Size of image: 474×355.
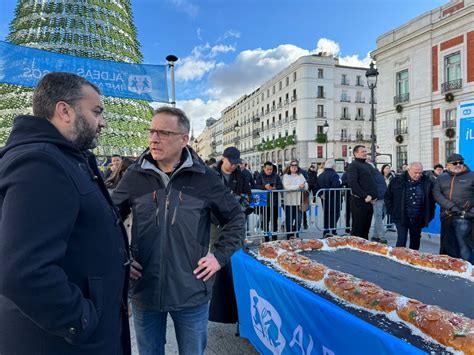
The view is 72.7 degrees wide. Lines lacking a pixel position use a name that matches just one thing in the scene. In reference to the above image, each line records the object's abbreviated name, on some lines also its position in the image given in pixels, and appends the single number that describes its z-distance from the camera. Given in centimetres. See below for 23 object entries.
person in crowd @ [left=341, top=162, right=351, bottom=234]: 779
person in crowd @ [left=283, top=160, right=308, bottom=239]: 716
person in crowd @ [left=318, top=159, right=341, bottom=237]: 761
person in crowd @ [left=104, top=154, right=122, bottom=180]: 568
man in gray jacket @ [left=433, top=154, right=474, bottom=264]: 506
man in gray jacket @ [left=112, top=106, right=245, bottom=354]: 181
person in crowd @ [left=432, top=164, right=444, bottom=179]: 985
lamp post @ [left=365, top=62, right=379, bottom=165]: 1127
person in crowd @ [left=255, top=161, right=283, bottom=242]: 694
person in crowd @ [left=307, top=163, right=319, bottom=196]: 1143
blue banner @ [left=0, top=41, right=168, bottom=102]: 486
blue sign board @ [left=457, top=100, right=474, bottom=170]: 637
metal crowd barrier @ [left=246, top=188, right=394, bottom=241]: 684
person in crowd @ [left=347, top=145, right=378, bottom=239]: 606
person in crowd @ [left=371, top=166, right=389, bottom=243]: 702
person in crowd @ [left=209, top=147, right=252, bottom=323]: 319
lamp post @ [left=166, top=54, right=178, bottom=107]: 615
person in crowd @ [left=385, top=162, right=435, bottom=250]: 557
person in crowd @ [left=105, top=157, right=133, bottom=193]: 385
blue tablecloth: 170
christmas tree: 636
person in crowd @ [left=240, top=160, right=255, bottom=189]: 561
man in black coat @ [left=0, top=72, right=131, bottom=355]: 103
